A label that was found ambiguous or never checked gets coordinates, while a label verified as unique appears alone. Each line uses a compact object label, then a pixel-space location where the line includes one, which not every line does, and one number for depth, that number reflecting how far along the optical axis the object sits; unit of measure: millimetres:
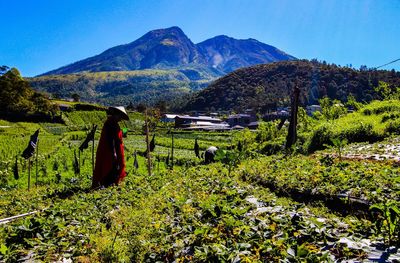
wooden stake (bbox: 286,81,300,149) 17719
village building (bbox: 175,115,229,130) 84188
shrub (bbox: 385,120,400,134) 16844
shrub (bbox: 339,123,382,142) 17141
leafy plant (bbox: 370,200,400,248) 4086
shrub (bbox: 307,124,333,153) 17406
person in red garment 11914
